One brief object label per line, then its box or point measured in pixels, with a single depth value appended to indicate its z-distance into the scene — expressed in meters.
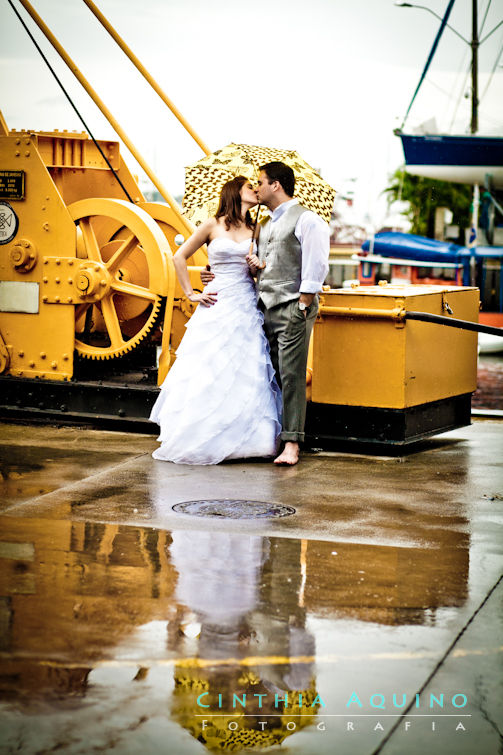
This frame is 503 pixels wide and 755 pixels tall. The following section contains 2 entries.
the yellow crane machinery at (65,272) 8.49
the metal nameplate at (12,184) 8.78
